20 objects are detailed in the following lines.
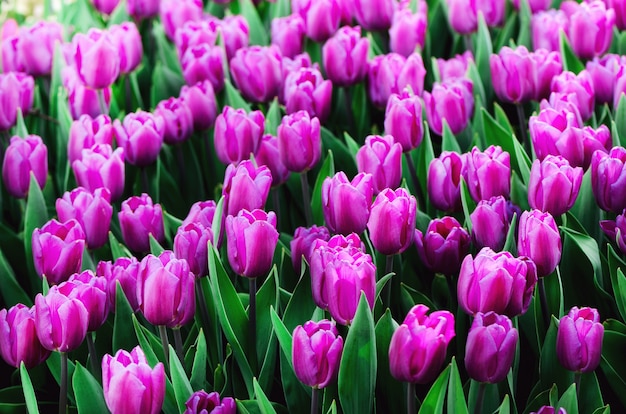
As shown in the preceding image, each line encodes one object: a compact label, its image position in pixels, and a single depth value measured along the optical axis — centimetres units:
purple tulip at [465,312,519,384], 228
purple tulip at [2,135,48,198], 272
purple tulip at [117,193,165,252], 255
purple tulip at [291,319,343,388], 230
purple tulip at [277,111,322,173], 258
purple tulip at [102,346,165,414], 229
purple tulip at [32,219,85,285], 248
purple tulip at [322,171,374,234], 244
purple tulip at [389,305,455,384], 228
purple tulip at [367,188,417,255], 239
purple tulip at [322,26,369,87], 283
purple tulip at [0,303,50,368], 239
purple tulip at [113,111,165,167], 272
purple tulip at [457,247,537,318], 231
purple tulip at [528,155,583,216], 244
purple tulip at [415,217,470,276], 245
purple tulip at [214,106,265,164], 264
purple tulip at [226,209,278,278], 239
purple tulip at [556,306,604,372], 233
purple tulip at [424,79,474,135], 272
